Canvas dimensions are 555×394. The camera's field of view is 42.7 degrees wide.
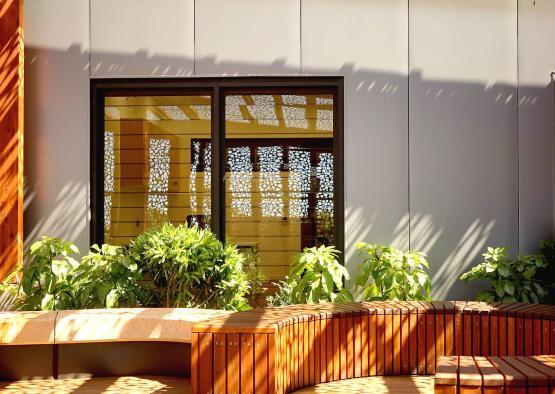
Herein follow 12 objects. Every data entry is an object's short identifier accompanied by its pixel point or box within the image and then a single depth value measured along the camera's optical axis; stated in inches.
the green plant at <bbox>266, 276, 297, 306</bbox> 288.0
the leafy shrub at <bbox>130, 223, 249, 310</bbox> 258.4
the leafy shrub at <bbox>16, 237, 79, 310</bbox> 253.6
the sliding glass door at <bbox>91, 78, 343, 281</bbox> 303.4
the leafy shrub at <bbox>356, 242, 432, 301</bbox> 265.6
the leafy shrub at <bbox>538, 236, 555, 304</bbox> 273.5
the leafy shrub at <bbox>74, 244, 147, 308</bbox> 247.3
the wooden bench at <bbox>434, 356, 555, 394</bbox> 143.3
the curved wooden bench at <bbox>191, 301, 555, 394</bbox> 203.2
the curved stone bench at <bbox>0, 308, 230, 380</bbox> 207.6
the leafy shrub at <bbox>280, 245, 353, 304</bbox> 261.3
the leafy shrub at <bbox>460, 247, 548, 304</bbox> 263.0
